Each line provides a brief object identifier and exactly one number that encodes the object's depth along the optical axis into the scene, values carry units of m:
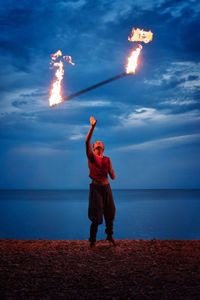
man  11.70
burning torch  9.58
